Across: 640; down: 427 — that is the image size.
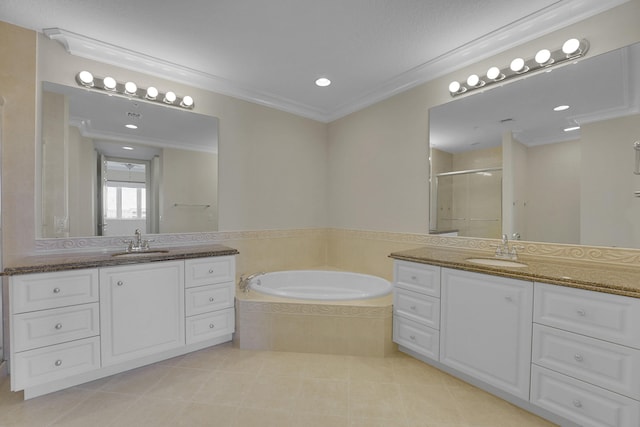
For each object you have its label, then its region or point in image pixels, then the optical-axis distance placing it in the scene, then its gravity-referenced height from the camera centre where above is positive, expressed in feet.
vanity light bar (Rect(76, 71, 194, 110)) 7.32 +3.47
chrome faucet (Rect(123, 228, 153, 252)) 7.80 -0.93
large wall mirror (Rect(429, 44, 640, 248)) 5.56 +1.38
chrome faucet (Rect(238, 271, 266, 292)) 8.84 -2.33
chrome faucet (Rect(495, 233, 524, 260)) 6.82 -0.91
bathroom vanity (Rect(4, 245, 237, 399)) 5.57 -2.37
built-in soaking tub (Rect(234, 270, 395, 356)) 7.59 -3.11
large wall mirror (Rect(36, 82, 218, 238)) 7.09 +1.30
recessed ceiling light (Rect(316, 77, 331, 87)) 9.11 +4.38
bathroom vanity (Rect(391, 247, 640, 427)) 4.32 -2.25
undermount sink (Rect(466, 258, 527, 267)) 6.56 -1.20
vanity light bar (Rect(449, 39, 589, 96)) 5.87 +3.52
